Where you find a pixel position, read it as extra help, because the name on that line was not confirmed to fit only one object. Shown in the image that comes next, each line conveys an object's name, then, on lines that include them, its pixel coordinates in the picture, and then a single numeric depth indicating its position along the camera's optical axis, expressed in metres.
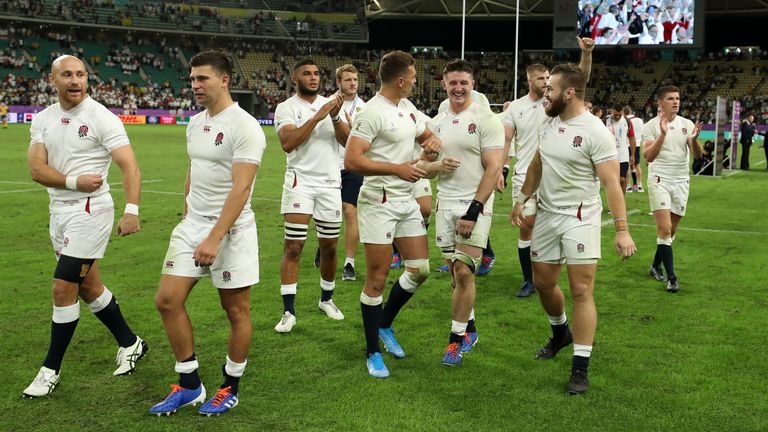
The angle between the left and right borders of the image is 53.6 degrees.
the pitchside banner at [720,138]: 24.66
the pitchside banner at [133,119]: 53.95
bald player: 5.50
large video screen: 54.38
